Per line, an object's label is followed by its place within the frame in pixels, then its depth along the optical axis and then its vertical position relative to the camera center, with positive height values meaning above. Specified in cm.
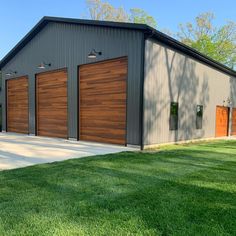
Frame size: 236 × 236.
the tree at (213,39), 2840 +779
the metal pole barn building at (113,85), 970 +97
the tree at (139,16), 3050 +1058
